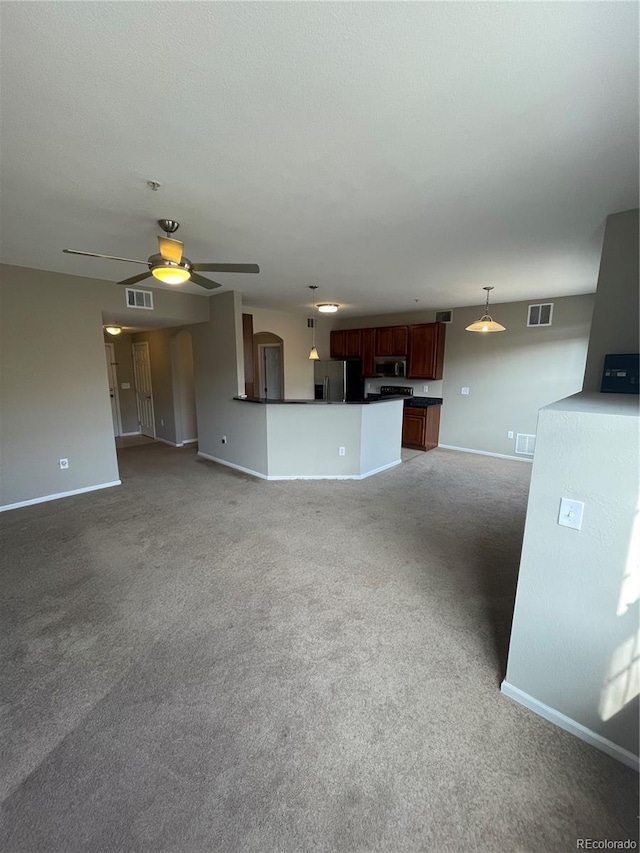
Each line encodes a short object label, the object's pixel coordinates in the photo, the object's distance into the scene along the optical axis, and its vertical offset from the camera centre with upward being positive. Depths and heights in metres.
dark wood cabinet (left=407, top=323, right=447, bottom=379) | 6.26 +0.39
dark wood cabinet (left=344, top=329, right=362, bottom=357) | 7.20 +0.62
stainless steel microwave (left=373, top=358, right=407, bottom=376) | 6.81 +0.10
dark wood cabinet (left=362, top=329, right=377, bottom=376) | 7.00 +0.43
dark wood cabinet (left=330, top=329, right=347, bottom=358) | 7.45 +0.57
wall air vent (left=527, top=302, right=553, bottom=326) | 5.29 +0.89
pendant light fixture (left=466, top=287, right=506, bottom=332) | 4.60 +0.61
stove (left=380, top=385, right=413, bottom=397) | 6.91 -0.39
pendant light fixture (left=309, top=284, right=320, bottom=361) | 4.54 +0.58
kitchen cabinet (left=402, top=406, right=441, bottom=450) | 6.28 -1.02
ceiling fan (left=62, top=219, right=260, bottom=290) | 2.33 +0.75
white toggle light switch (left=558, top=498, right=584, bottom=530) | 1.42 -0.58
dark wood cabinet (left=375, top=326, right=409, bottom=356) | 6.61 +0.60
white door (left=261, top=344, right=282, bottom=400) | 7.23 -0.02
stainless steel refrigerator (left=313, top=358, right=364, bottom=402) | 7.23 -0.17
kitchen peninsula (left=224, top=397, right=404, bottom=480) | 4.68 -0.91
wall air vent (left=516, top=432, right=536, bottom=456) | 5.65 -1.17
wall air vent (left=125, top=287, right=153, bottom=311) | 4.43 +0.92
